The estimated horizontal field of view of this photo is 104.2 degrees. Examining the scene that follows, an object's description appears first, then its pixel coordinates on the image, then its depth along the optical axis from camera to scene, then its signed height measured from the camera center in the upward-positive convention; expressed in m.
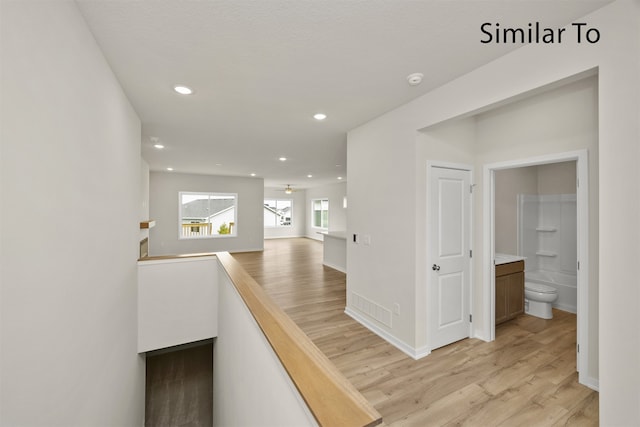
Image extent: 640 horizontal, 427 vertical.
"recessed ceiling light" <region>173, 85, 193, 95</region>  2.34 +1.19
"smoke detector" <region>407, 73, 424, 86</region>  2.13 +1.18
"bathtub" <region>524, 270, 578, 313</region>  3.84 -1.15
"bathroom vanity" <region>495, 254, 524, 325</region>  3.30 -1.01
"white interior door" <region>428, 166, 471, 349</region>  2.77 -0.49
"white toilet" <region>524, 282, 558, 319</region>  3.54 -1.24
